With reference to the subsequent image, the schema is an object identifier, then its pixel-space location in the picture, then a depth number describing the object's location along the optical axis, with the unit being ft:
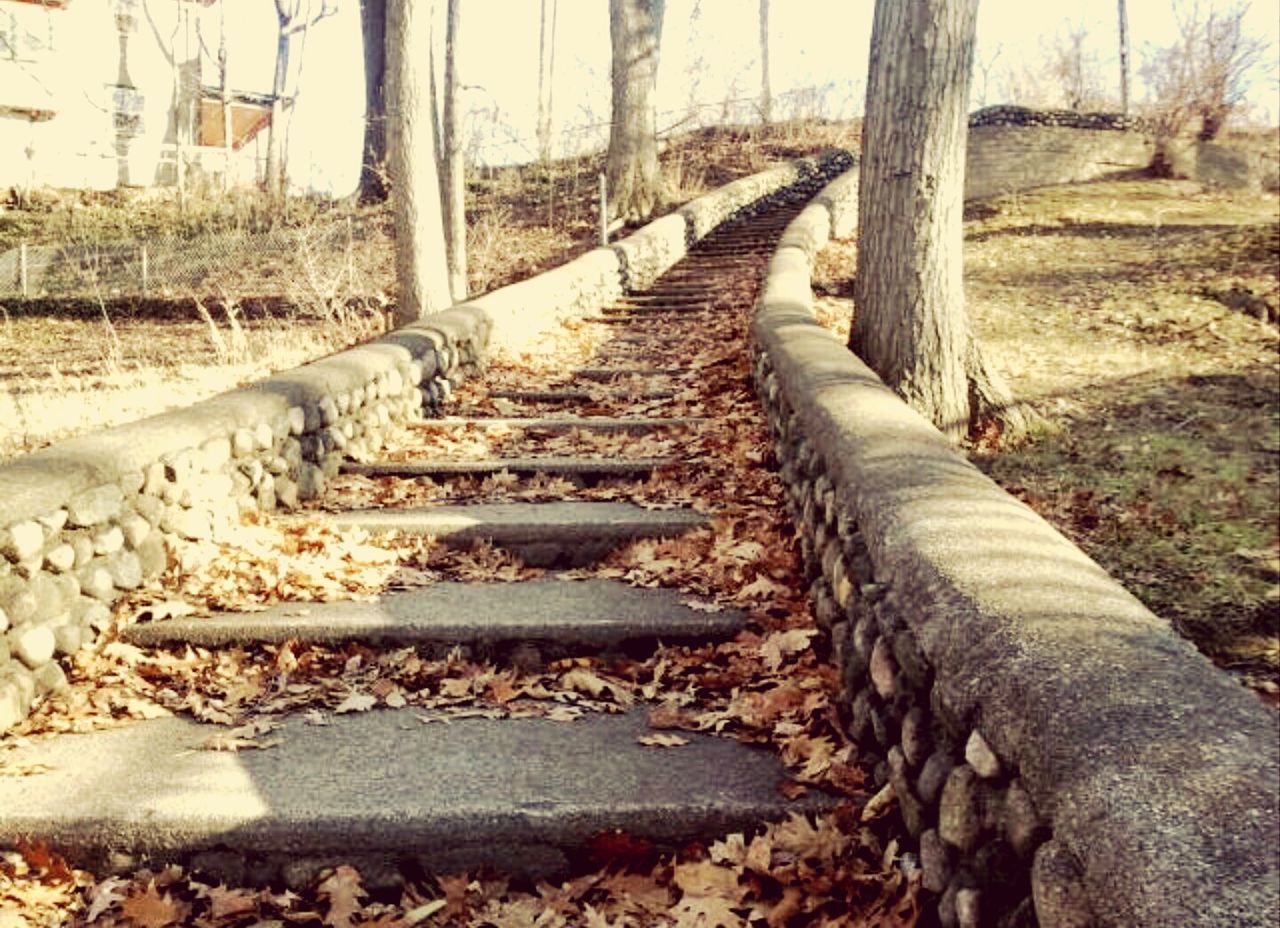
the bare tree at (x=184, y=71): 110.11
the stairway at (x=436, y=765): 9.70
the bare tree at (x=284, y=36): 98.63
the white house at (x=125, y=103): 93.66
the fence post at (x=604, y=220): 51.34
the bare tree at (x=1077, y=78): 74.38
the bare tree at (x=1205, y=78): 54.03
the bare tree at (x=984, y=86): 110.76
